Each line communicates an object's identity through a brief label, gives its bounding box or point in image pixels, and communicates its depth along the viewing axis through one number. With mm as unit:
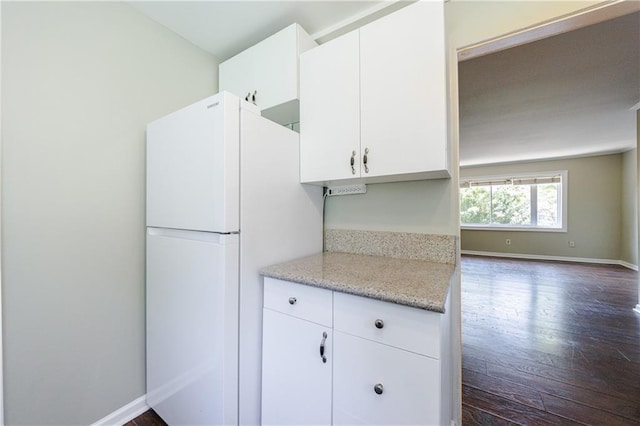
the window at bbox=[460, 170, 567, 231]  5805
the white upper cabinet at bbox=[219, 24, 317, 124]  1448
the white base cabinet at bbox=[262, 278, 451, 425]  805
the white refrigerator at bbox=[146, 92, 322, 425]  1048
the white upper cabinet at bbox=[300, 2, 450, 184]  1082
